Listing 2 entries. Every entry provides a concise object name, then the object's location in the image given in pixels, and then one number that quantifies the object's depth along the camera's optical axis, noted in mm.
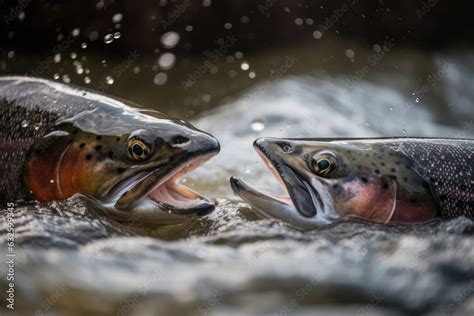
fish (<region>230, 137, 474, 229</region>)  3494
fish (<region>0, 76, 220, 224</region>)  3479
